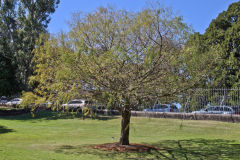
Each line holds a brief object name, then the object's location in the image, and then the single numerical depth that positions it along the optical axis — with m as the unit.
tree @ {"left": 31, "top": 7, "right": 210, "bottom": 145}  9.77
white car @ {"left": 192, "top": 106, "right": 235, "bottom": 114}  18.15
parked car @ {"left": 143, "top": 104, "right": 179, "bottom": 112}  21.80
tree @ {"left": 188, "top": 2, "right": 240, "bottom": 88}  27.11
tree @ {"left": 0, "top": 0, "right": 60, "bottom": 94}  32.09
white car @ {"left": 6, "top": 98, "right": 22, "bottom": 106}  47.08
